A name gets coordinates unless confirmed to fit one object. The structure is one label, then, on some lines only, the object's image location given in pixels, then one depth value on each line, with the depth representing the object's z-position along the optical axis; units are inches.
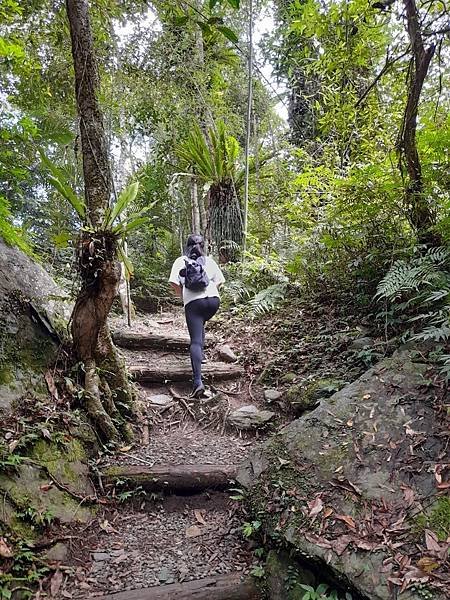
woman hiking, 184.9
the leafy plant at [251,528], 110.5
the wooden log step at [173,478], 134.4
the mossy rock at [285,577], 93.1
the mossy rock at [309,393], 150.0
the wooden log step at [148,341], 228.2
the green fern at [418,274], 145.3
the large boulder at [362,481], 86.7
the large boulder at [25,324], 137.3
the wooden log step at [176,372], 196.6
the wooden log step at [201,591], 95.7
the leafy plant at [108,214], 137.2
